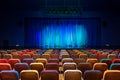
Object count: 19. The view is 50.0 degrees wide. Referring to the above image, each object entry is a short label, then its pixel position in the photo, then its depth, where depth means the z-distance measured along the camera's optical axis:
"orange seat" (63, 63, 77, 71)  4.01
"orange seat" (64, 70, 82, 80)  3.09
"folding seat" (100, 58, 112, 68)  4.86
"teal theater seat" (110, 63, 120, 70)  3.85
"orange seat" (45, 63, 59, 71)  4.15
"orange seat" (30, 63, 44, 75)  4.09
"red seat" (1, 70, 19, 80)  3.06
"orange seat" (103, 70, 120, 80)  3.00
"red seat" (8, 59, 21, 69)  4.85
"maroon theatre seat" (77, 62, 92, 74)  4.10
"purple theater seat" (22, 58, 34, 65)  4.90
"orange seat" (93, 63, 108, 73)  4.01
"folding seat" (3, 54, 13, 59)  6.33
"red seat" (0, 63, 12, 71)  3.79
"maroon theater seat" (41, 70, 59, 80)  3.16
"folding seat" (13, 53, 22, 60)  6.26
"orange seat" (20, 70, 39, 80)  3.10
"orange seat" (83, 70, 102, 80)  3.13
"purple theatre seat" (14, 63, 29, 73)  3.99
